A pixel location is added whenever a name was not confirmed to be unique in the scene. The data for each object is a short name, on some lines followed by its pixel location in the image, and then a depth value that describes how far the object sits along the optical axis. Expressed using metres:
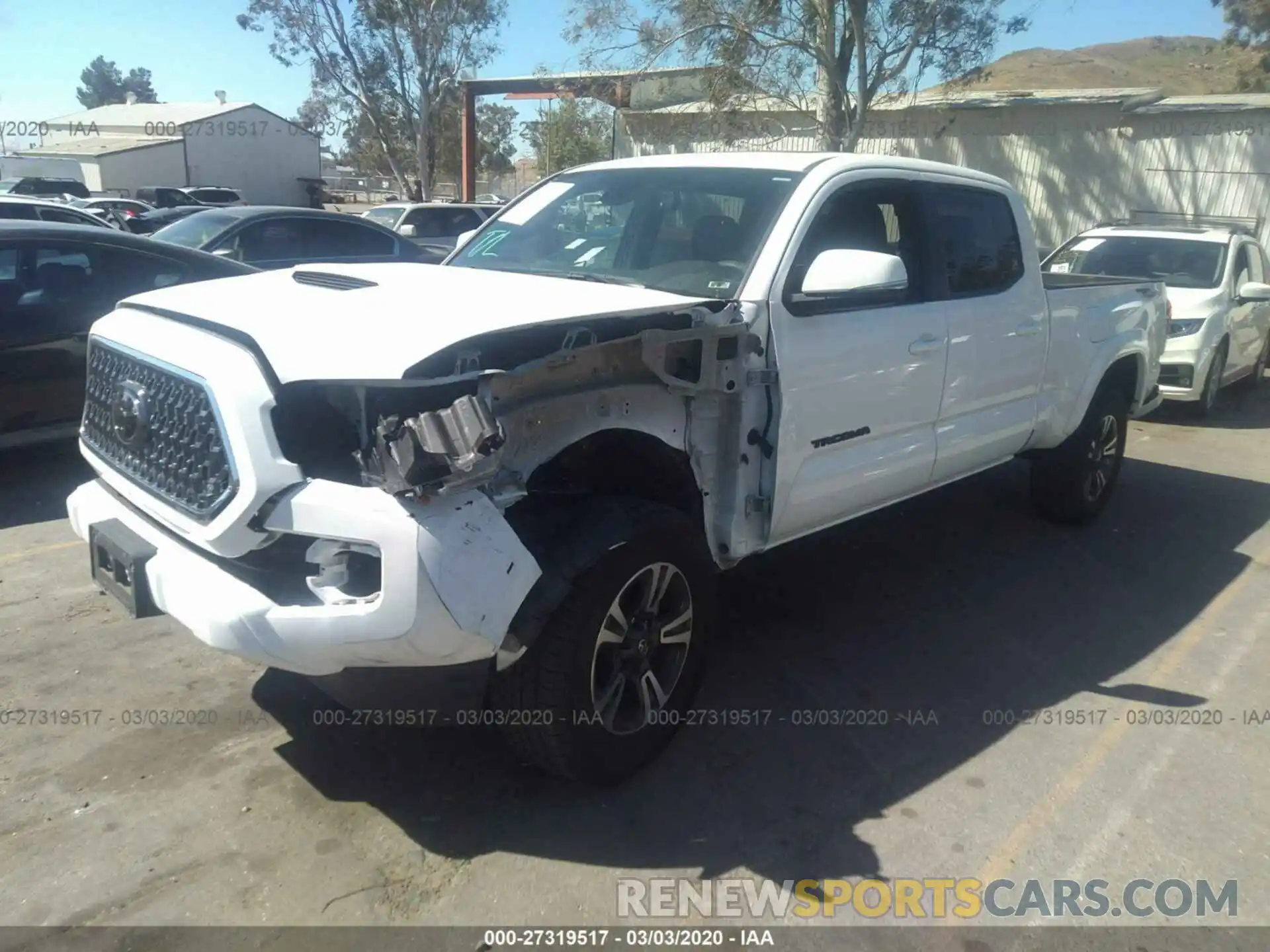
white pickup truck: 2.59
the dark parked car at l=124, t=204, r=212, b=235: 14.38
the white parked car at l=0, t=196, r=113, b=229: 13.99
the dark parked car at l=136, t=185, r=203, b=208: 31.14
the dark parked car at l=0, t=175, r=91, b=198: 28.55
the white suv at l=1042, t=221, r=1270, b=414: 9.39
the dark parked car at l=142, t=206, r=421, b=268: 9.43
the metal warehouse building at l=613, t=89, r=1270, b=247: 16.06
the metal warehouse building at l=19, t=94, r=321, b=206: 46.66
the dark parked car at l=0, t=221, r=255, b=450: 5.70
